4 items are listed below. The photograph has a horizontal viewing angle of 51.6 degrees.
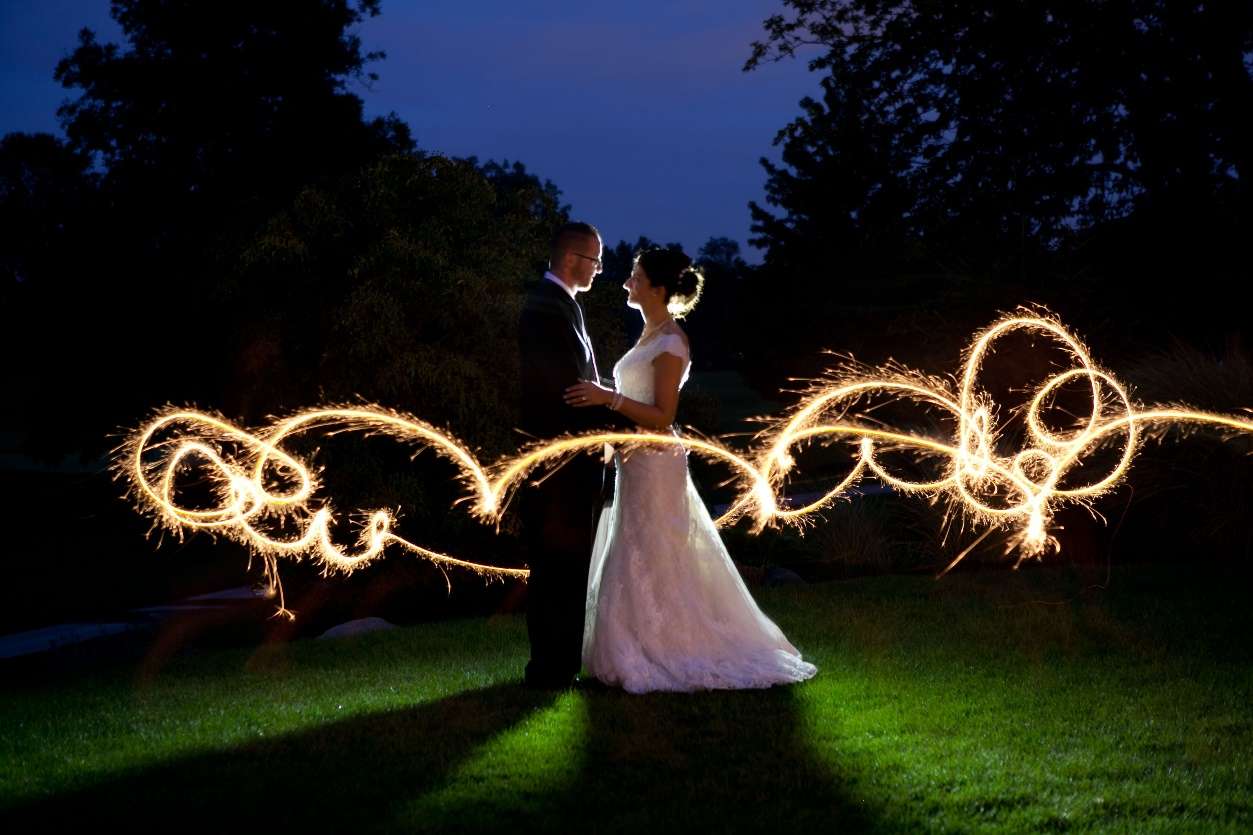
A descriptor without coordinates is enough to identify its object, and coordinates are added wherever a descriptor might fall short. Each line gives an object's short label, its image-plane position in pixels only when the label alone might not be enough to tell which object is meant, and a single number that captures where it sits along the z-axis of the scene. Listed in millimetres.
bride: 7387
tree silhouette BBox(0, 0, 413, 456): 21438
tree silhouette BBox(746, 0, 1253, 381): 22578
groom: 7293
